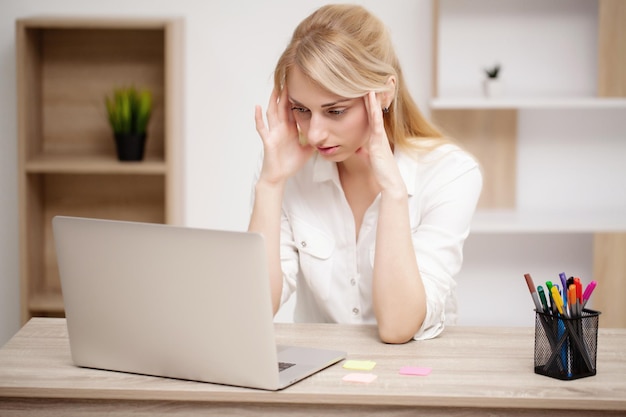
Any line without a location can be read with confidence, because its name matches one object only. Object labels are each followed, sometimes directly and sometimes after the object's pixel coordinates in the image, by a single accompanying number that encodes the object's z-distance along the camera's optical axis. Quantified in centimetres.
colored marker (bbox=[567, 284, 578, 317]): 258
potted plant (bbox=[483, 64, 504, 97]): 449
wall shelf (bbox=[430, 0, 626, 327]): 468
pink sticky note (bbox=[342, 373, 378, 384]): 254
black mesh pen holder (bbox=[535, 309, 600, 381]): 256
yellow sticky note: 261
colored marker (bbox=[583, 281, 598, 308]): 261
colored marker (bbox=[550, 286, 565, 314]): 259
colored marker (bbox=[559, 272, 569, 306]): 260
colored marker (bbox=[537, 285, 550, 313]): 260
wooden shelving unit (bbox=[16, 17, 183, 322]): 459
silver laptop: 247
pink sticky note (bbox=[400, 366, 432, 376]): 258
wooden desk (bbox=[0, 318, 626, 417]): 247
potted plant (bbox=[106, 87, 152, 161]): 455
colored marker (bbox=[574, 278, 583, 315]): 258
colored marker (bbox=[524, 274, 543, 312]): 263
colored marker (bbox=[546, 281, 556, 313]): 258
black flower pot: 456
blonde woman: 290
